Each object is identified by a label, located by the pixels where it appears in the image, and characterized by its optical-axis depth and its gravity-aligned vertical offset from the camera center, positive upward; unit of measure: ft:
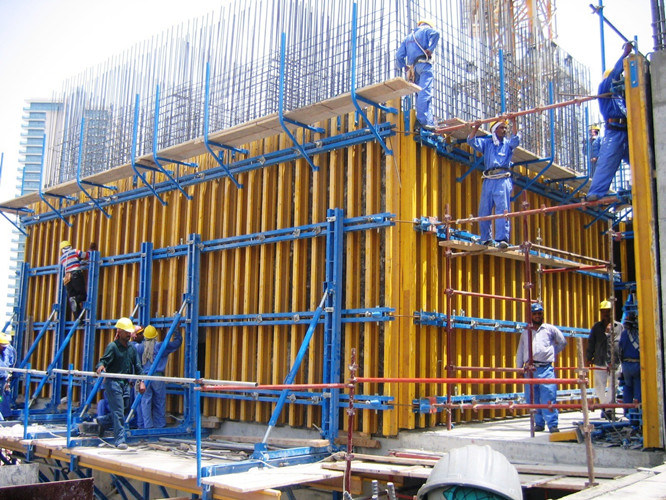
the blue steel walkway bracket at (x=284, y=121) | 38.01 +12.91
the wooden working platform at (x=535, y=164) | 39.14 +12.81
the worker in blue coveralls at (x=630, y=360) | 34.24 +0.34
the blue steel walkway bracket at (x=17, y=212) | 63.26 +12.80
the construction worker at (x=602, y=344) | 39.91 +1.26
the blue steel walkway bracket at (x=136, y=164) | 47.55 +12.97
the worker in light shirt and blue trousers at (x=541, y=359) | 33.93 +0.32
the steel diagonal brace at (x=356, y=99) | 34.74 +12.95
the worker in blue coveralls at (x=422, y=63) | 36.60 +15.42
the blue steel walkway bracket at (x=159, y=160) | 45.65 +12.93
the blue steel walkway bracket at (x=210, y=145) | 42.62 +12.93
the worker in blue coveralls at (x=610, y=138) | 31.91 +10.29
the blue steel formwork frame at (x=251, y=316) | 35.78 +2.62
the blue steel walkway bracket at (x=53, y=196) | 57.52 +12.98
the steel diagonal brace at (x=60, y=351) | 49.35 +0.51
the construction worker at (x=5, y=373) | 46.70 -1.01
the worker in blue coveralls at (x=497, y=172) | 38.04 +10.34
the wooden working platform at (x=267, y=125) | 34.37 +13.01
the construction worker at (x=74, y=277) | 53.83 +6.11
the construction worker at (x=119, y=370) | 37.37 -0.57
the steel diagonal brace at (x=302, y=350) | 34.59 +0.60
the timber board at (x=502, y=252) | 36.37 +6.21
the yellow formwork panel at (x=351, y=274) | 35.78 +5.15
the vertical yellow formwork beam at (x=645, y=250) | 27.66 +4.64
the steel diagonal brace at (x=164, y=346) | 40.32 +0.84
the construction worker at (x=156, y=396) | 43.50 -2.19
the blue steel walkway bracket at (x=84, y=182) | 52.26 +12.90
